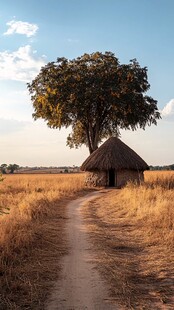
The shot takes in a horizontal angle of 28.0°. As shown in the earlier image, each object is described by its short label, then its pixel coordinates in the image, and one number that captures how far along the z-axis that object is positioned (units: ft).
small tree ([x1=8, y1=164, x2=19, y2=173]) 302.97
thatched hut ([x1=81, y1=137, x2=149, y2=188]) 79.41
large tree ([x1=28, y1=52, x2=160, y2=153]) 89.45
